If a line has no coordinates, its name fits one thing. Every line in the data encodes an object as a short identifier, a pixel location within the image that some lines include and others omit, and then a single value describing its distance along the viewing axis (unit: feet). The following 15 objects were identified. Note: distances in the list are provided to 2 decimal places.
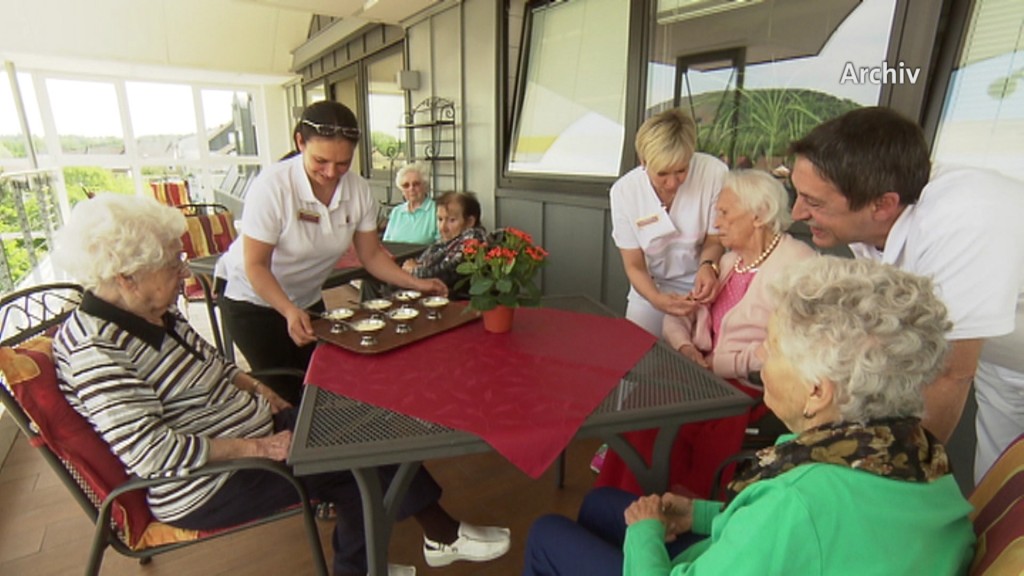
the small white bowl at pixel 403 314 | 5.60
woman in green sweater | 2.21
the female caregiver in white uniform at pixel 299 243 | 5.72
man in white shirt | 3.29
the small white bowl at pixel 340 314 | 5.66
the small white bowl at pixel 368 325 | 5.22
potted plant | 5.01
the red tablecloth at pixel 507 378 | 3.65
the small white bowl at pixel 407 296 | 6.30
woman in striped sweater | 3.86
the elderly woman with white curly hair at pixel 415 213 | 11.96
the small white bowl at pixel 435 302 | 5.89
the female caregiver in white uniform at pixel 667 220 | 6.19
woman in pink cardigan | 5.23
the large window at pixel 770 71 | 7.03
